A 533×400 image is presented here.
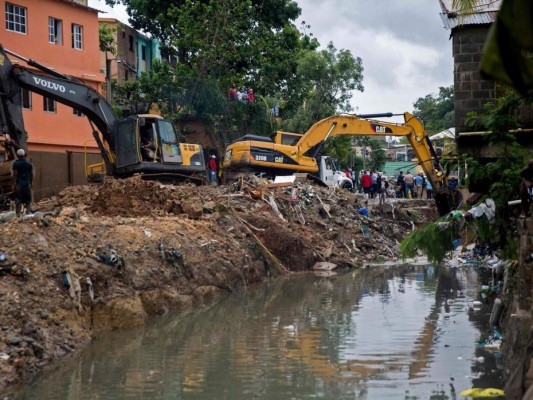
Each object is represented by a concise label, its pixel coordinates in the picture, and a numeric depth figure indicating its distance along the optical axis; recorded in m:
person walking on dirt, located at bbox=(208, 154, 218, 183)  39.81
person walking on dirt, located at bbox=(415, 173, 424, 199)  49.40
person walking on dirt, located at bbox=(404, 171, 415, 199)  48.12
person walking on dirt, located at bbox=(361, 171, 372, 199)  47.28
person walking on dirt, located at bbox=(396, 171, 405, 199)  48.41
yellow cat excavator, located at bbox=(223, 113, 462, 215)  31.12
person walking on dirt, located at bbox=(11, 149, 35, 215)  18.89
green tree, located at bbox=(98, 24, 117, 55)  45.44
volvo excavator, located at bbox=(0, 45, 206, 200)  23.27
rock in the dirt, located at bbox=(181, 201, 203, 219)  24.17
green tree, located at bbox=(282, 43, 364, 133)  47.62
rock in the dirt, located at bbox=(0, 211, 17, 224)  17.14
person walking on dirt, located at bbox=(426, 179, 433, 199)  45.41
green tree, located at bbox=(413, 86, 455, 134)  79.12
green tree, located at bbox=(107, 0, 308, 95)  43.59
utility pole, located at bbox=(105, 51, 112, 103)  40.99
